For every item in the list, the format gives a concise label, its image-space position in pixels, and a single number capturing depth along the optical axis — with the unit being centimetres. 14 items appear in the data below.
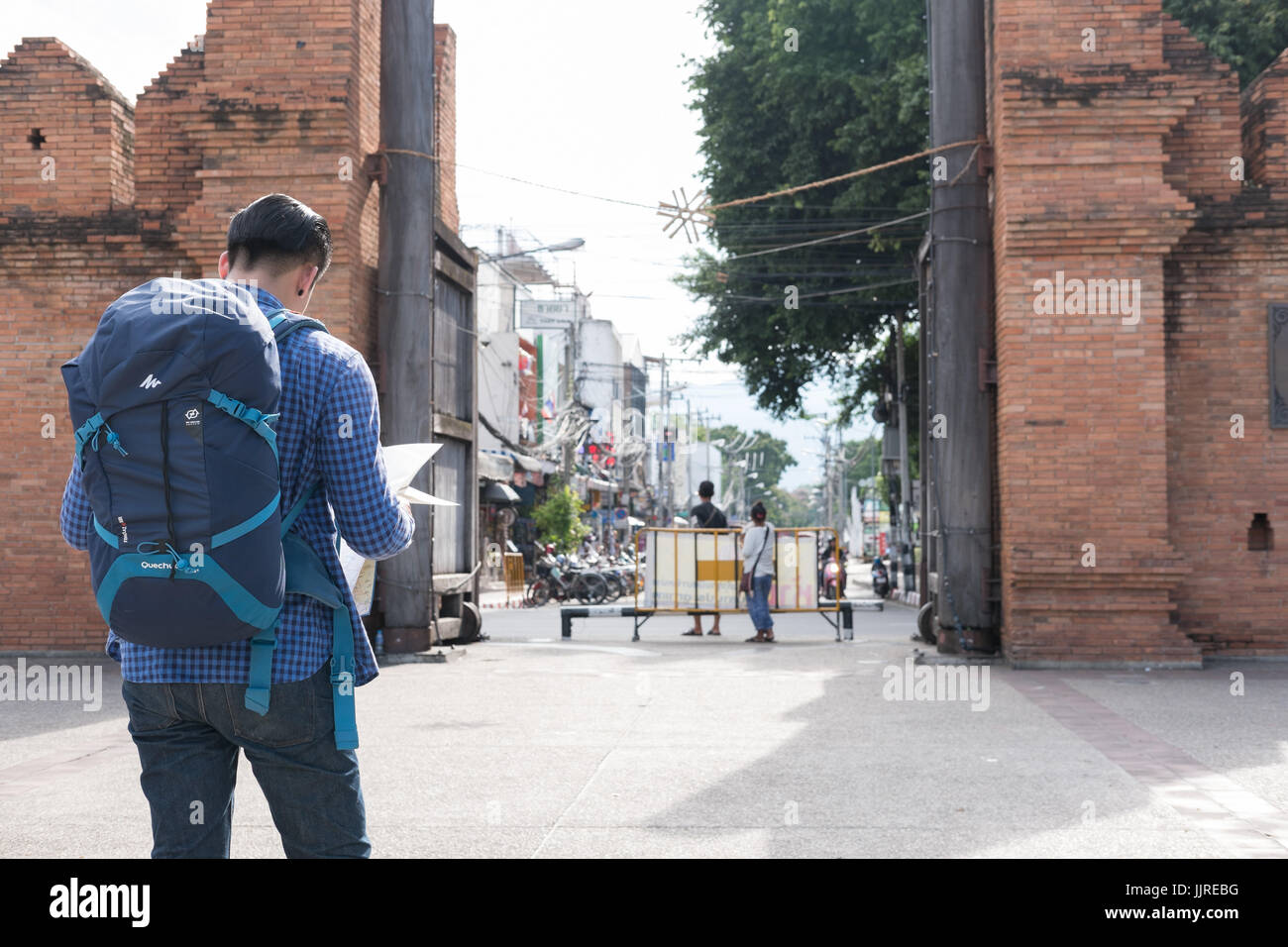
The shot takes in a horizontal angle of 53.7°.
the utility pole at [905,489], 2680
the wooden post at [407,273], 1245
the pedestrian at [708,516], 1741
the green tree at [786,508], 15362
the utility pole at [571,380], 4884
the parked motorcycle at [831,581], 1505
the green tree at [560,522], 3522
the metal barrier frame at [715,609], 1527
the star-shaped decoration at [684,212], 1328
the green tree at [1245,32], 1906
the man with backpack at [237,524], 244
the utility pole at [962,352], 1212
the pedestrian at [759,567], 1505
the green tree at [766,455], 14375
